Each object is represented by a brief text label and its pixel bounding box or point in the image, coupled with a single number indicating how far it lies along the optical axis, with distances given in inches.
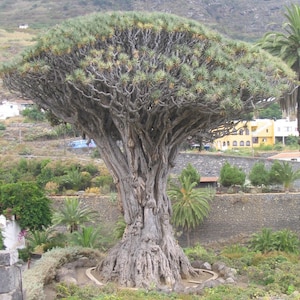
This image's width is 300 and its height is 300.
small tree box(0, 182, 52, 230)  868.0
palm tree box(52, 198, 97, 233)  932.0
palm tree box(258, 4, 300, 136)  837.8
